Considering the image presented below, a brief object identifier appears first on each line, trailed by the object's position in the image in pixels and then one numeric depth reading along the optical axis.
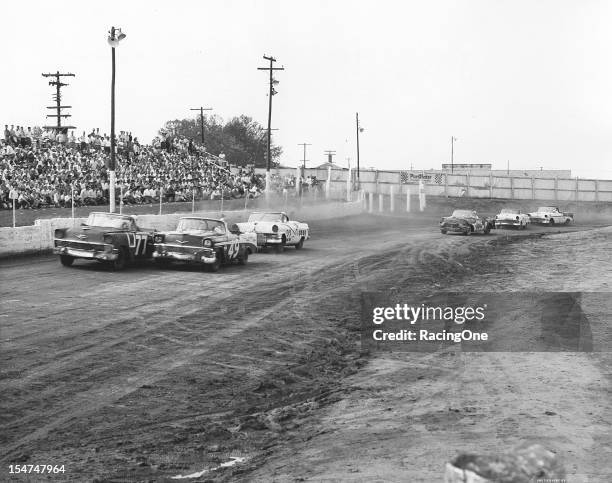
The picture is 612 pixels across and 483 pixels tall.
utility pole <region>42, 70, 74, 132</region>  68.94
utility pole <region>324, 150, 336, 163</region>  131.41
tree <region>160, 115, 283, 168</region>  126.00
